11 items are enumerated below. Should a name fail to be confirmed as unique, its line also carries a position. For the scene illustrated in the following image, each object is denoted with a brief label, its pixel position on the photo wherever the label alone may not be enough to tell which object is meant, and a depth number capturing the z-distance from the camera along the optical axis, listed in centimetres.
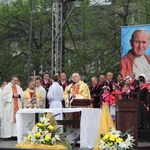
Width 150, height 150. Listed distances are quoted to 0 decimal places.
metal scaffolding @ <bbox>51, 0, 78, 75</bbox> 1886
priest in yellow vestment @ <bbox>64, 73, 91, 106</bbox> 1343
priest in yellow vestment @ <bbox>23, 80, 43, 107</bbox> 1484
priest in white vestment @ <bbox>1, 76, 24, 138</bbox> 1472
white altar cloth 1118
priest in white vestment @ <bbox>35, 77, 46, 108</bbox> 1541
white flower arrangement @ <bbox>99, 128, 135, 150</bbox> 854
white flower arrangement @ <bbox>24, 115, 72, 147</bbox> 945
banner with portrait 1773
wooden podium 932
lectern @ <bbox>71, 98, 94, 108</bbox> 1209
